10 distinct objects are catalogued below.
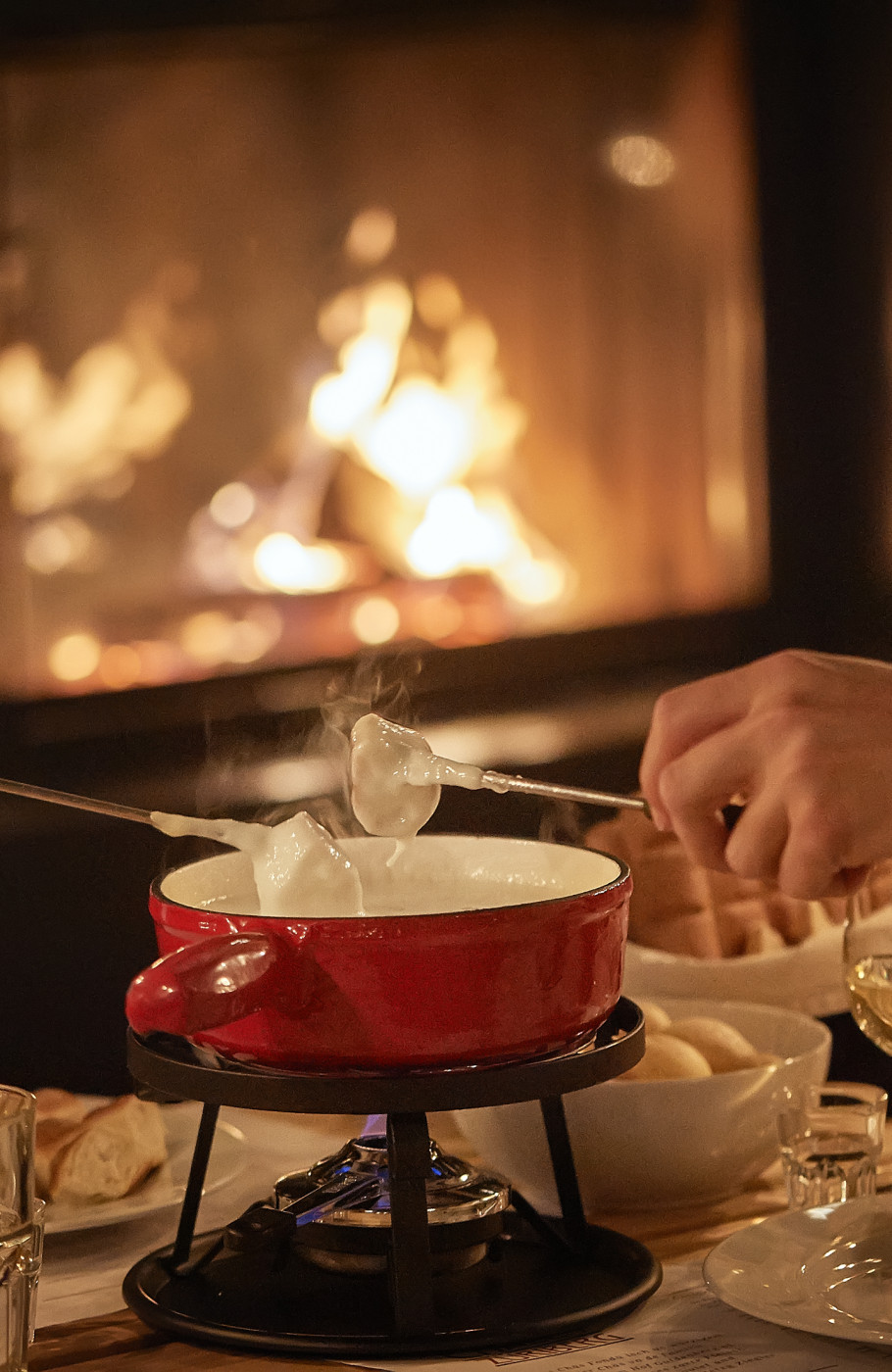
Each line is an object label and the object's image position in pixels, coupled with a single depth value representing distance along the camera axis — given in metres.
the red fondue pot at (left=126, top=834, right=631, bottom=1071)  1.49
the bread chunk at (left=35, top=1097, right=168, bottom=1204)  1.66
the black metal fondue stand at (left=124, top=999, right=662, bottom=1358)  1.50
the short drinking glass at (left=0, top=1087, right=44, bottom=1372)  1.46
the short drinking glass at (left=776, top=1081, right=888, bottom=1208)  1.67
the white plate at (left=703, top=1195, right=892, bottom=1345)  1.50
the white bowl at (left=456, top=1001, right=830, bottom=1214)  1.66
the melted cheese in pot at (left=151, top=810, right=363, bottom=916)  1.55
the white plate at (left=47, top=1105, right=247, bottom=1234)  1.64
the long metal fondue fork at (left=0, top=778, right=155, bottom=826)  1.55
